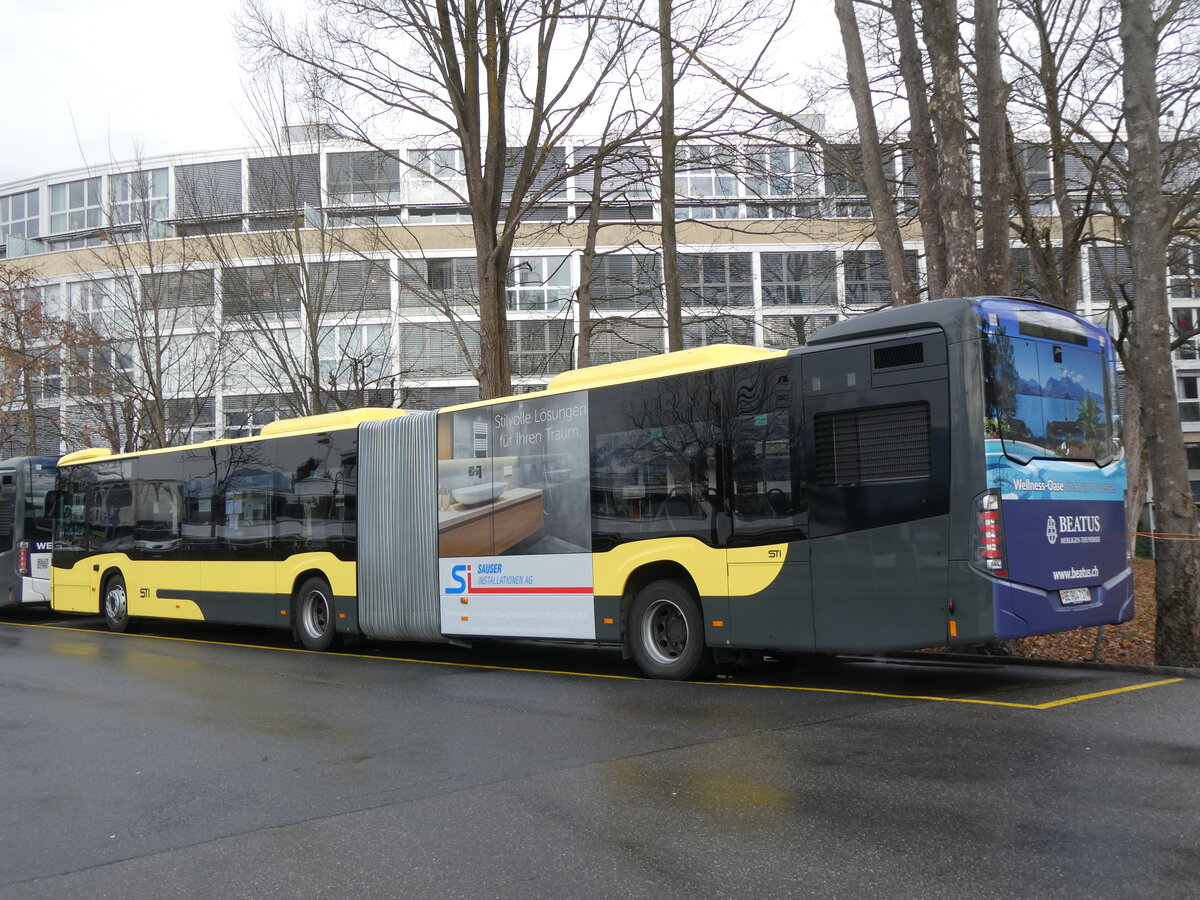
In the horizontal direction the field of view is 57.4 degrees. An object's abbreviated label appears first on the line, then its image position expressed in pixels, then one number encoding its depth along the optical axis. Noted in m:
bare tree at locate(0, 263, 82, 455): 27.50
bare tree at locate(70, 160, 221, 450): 27.62
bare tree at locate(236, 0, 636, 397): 17.50
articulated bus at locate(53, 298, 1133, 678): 8.80
